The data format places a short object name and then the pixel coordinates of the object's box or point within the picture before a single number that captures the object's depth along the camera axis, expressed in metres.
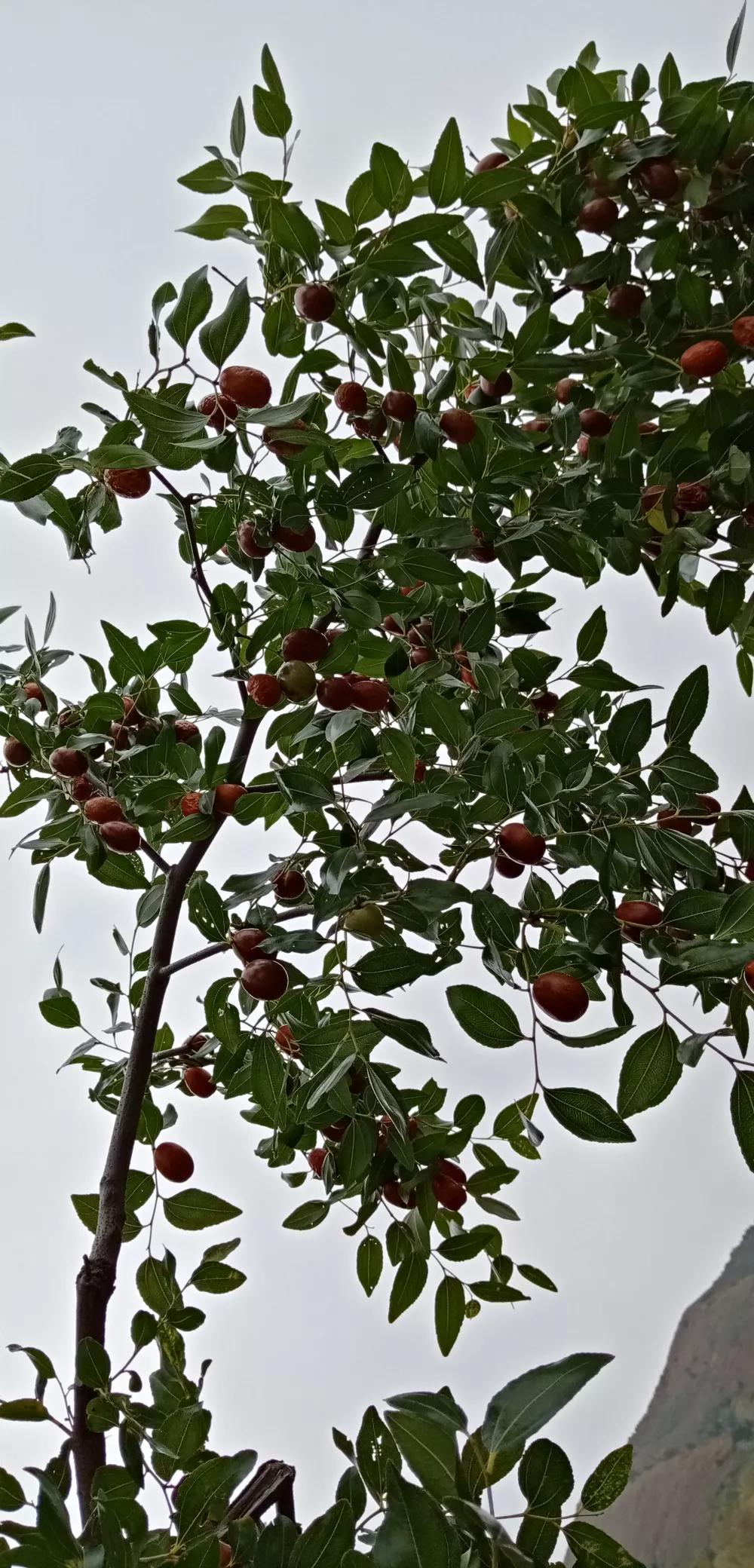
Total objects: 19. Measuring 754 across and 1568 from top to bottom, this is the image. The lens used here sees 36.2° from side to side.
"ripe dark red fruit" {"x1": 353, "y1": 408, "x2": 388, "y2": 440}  0.87
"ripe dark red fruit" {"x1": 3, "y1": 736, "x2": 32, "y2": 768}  0.92
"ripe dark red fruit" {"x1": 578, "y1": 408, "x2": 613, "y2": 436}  0.90
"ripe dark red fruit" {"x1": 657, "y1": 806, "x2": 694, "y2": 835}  0.81
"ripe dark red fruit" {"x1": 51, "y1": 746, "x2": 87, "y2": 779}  0.84
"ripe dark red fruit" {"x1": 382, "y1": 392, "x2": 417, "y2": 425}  0.83
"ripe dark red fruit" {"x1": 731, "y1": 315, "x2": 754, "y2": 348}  0.80
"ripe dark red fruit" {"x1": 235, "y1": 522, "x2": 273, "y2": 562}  0.81
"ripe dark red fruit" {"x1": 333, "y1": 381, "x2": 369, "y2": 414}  0.86
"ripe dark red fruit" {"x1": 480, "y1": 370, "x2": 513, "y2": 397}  0.85
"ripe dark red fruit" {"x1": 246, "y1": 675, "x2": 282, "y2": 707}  0.80
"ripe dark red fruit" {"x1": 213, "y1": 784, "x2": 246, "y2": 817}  0.81
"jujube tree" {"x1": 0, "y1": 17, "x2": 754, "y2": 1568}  0.71
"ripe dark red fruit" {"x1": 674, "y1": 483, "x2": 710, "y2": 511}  0.81
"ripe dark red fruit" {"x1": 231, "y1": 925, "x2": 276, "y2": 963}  0.77
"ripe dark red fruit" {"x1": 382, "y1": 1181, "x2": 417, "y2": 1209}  0.83
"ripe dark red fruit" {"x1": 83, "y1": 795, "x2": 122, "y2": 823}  0.83
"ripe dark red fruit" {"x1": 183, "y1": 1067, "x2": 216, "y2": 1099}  1.00
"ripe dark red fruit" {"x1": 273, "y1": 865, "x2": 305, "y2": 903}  0.83
